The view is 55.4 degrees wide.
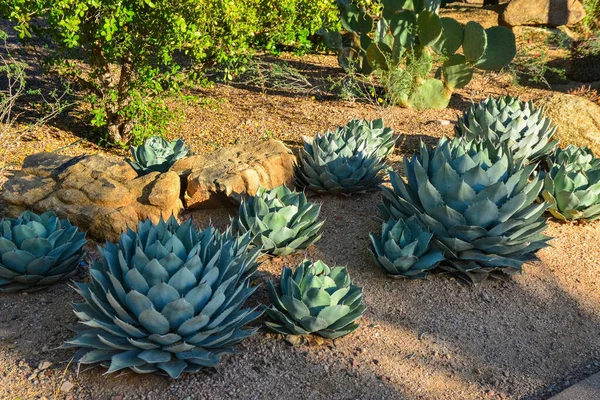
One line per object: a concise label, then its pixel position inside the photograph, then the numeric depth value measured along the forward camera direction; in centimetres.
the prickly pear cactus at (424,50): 651
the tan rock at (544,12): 984
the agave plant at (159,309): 250
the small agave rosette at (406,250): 327
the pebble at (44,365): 267
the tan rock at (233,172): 385
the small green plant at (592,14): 978
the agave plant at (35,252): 309
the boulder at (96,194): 365
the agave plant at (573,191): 398
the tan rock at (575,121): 522
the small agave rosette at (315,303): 275
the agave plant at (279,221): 338
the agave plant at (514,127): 456
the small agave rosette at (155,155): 429
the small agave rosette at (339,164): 420
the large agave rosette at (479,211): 327
